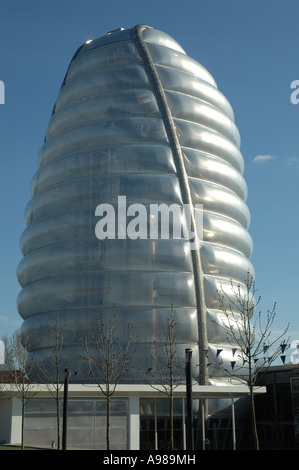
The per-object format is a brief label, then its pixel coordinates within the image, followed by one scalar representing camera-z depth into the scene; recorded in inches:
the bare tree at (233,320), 1637.6
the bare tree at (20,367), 1276.2
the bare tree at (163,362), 1510.8
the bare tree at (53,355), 1575.2
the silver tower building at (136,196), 1576.0
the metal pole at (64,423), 1000.1
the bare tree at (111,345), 1513.3
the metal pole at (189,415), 744.3
